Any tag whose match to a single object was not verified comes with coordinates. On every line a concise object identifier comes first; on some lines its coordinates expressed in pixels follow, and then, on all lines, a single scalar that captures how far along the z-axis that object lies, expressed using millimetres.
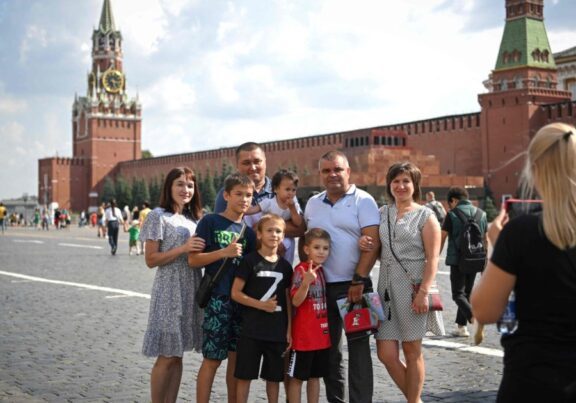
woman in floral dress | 3600
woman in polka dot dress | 3625
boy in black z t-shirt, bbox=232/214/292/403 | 3461
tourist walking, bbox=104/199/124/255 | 16367
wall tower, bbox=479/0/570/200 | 40406
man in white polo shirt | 3691
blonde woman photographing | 1902
